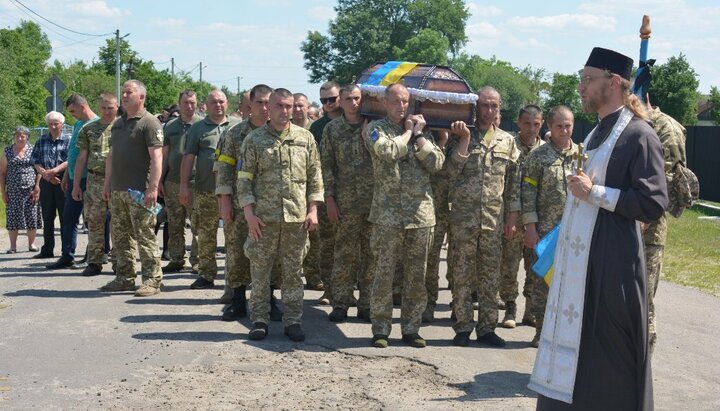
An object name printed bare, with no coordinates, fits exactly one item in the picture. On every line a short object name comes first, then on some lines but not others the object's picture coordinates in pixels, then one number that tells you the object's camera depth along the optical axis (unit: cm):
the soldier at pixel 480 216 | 846
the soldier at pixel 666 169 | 730
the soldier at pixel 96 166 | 1156
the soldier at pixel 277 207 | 835
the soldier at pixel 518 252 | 954
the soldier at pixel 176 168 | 1194
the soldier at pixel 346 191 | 939
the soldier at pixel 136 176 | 1030
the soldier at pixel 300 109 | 1080
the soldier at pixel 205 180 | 1090
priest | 495
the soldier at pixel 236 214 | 900
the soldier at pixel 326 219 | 1023
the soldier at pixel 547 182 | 829
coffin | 836
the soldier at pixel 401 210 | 814
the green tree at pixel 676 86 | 3681
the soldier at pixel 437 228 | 904
